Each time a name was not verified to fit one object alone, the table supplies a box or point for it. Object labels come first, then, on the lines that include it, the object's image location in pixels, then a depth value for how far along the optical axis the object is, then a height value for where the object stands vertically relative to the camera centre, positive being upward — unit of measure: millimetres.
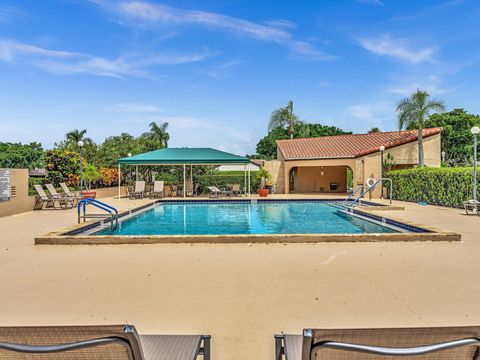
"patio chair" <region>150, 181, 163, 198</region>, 22953 -153
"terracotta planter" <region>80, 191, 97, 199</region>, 19116 -368
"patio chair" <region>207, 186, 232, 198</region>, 23062 -445
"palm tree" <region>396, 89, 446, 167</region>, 23297 +4907
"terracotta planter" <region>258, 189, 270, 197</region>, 22562 -402
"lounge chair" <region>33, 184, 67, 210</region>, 16688 -571
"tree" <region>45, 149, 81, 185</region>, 23016 +1447
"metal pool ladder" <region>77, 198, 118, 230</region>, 11172 -894
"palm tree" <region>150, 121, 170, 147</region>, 46938 +7121
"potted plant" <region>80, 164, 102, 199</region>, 21933 +812
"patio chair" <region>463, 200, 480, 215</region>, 13695 -885
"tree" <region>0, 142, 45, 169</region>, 46000 +4124
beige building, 23875 +1877
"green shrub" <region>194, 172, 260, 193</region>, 27084 +381
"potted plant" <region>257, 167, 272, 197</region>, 22630 +476
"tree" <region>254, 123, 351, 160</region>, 53069 +7402
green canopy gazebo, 22125 +1693
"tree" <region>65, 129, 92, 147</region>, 48594 +6944
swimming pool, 11625 -1351
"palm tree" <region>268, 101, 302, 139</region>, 38875 +7398
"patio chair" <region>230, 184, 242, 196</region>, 23516 -236
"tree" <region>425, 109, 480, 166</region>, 43369 +6016
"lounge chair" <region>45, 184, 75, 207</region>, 17094 -447
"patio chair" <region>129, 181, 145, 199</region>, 22656 -204
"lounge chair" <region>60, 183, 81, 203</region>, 18141 -231
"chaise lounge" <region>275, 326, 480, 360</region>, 1713 -760
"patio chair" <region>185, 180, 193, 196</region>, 24797 -149
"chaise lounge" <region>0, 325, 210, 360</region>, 1741 -757
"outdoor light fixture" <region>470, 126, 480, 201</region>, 14020 +63
